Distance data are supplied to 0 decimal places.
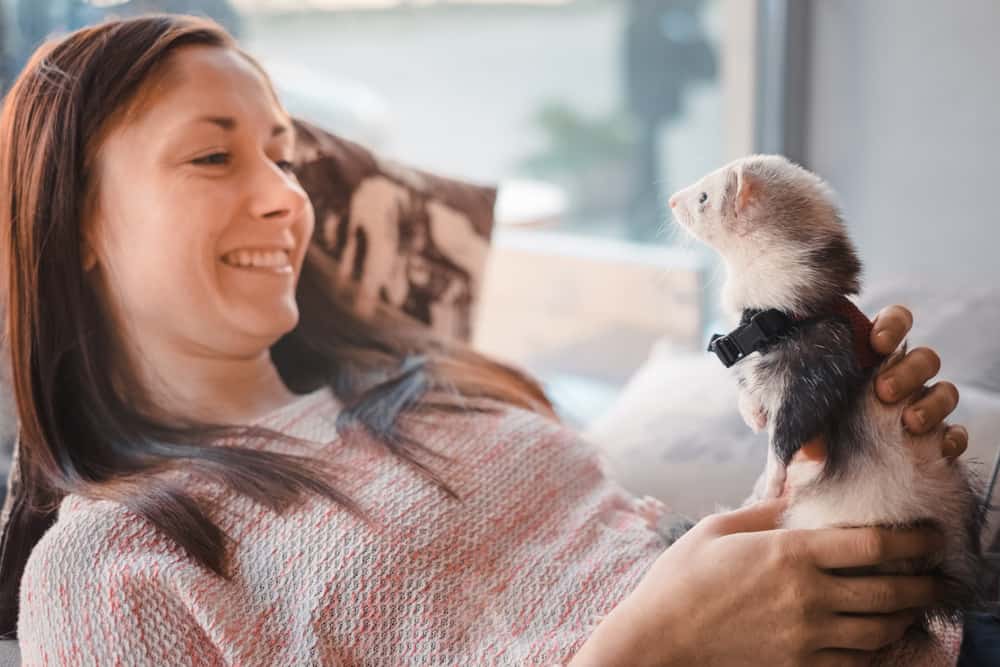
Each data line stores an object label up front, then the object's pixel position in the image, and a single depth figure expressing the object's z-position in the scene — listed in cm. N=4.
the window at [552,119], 206
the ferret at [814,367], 68
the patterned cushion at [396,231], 126
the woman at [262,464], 74
